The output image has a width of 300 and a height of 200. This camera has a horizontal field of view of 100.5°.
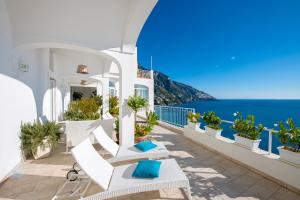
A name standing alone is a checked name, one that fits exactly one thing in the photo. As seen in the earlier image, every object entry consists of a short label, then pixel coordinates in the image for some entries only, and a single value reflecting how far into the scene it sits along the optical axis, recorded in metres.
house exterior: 2.55
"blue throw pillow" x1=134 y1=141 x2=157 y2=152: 2.74
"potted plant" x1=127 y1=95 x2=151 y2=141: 3.35
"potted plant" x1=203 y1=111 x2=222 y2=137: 3.62
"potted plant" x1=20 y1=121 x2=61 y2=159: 2.98
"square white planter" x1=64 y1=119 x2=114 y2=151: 3.39
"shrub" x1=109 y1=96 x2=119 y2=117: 7.47
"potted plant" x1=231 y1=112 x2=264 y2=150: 2.74
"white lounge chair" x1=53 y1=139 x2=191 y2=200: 1.64
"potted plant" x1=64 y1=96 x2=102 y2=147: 3.40
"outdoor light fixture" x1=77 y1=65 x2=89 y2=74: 5.85
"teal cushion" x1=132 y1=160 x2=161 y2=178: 1.81
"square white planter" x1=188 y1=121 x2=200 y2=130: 4.32
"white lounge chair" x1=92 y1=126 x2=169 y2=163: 2.53
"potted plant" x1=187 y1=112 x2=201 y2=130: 4.34
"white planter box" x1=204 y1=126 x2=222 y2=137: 3.59
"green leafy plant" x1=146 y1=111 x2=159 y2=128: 4.01
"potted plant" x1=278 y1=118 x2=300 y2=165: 2.13
